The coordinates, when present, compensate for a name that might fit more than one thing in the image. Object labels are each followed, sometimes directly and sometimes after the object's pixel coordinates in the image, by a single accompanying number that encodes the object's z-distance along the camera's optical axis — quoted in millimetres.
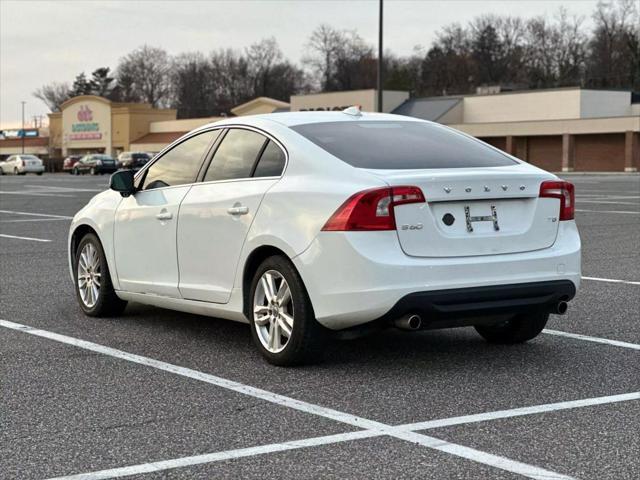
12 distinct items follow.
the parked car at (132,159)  68625
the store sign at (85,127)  105500
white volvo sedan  5953
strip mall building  65125
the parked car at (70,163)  75562
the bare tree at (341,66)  126938
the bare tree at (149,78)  146125
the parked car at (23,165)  68188
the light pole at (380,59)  37312
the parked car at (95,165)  68438
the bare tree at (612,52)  105000
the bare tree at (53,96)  159250
